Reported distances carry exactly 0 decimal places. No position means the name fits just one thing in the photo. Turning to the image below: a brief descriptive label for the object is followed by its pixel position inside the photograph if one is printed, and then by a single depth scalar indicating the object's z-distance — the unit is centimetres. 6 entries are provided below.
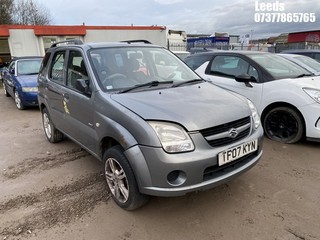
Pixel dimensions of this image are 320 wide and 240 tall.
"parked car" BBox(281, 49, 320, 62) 958
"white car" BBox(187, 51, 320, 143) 439
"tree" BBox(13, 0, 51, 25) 3210
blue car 797
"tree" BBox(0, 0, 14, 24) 2827
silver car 246
